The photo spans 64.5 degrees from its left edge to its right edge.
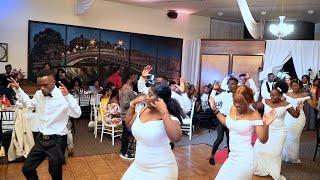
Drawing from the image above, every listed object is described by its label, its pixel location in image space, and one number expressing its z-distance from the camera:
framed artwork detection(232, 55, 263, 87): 8.31
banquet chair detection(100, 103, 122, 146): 5.16
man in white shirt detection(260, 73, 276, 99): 6.98
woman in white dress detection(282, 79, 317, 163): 4.47
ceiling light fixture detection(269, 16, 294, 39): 7.04
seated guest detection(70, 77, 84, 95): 6.38
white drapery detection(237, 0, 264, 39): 4.93
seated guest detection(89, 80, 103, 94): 7.06
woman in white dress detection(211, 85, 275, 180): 2.35
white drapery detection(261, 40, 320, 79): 7.97
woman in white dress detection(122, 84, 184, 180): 1.79
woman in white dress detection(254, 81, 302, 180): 3.55
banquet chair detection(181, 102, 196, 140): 5.70
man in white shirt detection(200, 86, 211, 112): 7.11
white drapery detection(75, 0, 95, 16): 6.48
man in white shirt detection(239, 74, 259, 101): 5.23
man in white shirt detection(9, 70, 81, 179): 2.55
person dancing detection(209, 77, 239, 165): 4.08
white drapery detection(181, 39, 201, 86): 8.96
